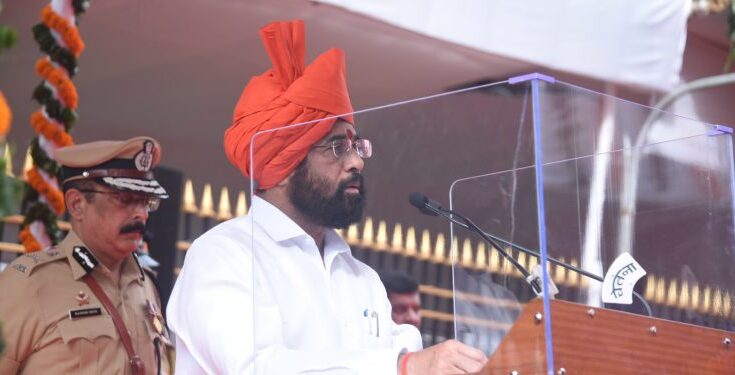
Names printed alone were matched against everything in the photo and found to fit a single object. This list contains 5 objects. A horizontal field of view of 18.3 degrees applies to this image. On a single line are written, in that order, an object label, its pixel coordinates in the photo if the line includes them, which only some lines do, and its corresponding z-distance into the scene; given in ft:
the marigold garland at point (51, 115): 27.02
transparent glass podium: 14.29
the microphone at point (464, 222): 14.87
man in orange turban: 16.06
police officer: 23.51
